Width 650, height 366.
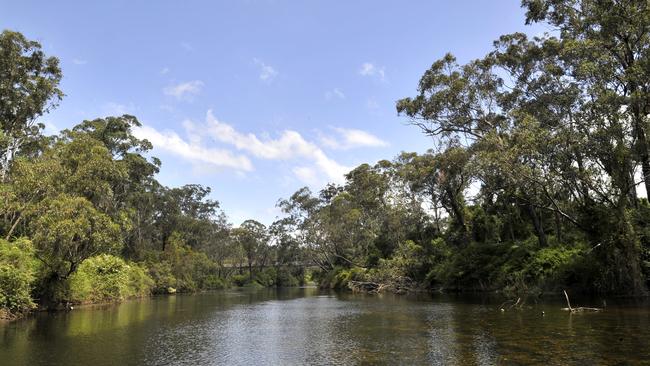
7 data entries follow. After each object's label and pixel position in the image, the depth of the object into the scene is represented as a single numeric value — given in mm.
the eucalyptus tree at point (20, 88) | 37844
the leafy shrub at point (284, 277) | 98938
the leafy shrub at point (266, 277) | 96062
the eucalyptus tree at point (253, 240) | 96250
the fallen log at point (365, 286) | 53806
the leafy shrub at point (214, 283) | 74831
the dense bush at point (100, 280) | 32719
